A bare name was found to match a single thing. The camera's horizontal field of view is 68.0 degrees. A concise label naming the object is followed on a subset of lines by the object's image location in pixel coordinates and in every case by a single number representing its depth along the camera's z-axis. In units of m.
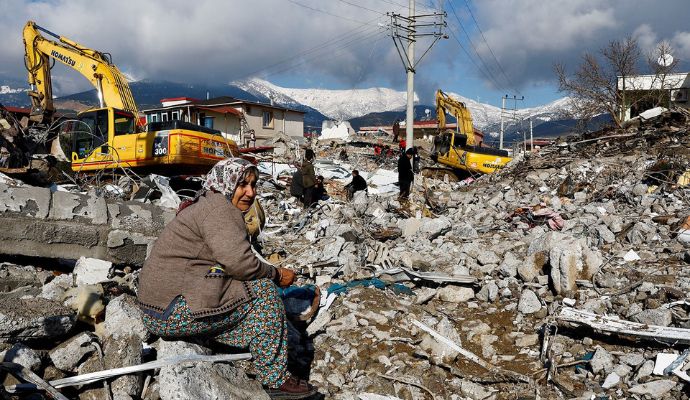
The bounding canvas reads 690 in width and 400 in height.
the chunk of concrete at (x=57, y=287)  3.49
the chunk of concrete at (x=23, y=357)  2.62
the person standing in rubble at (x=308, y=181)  10.34
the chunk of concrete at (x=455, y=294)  4.65
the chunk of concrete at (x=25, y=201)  4.01
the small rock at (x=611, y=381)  3.15
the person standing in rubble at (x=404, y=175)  10.95
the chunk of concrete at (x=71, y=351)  2.79
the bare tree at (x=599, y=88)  23.41
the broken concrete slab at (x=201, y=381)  2.60
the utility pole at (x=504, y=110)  45.34
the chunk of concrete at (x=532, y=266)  4.75
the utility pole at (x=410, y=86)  18.75
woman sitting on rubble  2.62
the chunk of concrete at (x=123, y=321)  2.93
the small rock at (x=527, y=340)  3.82
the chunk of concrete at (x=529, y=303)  4.24
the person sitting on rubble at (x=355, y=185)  11.41
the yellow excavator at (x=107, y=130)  10.42
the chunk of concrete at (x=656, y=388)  2.94
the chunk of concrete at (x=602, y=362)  3.29
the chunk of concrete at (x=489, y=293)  4.60
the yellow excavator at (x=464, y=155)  15.26
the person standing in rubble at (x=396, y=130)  25.43
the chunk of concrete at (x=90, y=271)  3.88
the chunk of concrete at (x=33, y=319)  2.74
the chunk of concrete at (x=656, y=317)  3.54
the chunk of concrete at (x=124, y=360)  2.71
